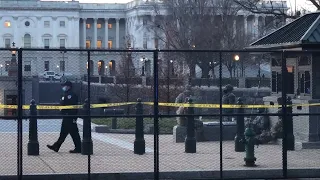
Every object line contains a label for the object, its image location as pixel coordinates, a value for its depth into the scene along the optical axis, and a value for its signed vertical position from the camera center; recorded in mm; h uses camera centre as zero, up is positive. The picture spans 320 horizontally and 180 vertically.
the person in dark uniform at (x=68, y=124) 20234 -1167
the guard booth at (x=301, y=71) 22844 +253
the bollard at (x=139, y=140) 21281 -1640
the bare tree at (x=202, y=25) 66812 +4836
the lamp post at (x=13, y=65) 18109 +345
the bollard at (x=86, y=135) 19322 -1391
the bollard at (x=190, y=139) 22016 -1653
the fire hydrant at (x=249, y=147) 19328 -1653
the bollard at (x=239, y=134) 21922 -1512
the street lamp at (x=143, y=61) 20038 +485
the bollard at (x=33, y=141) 20867 -1637
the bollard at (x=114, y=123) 28797 -1599
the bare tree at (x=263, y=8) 40359 +3731
